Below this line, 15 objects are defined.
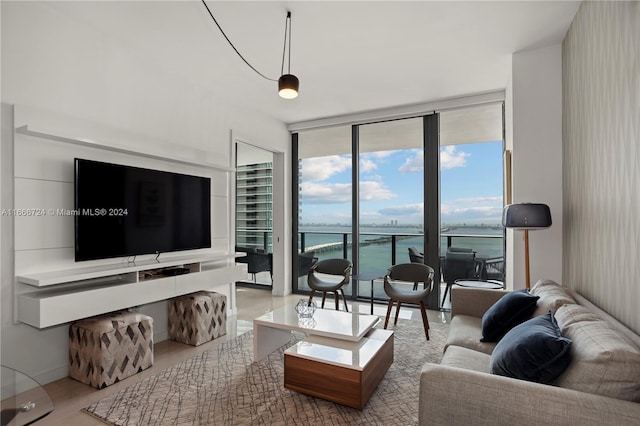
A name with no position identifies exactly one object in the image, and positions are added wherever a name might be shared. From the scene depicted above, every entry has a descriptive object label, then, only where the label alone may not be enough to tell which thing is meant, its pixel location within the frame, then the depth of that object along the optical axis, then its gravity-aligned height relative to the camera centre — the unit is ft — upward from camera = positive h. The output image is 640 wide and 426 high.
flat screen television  8.66 +0.11
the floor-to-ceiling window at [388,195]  15.39 +0.91
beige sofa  4.00 -2.28
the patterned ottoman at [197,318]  10.74 -3.43
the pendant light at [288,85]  8.21 +3.20
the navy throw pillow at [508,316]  7.09 -2.19
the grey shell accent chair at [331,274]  13.42 -2.59
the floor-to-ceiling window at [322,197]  17.08 +0.89
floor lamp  8.56 -0.07
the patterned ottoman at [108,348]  7.98 -3.34
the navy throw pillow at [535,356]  4.66 -2.07
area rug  6.76 -4.14
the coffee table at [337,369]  6.92 -3.37
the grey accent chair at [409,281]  11.35 -2.57
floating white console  7.40 -1.94
